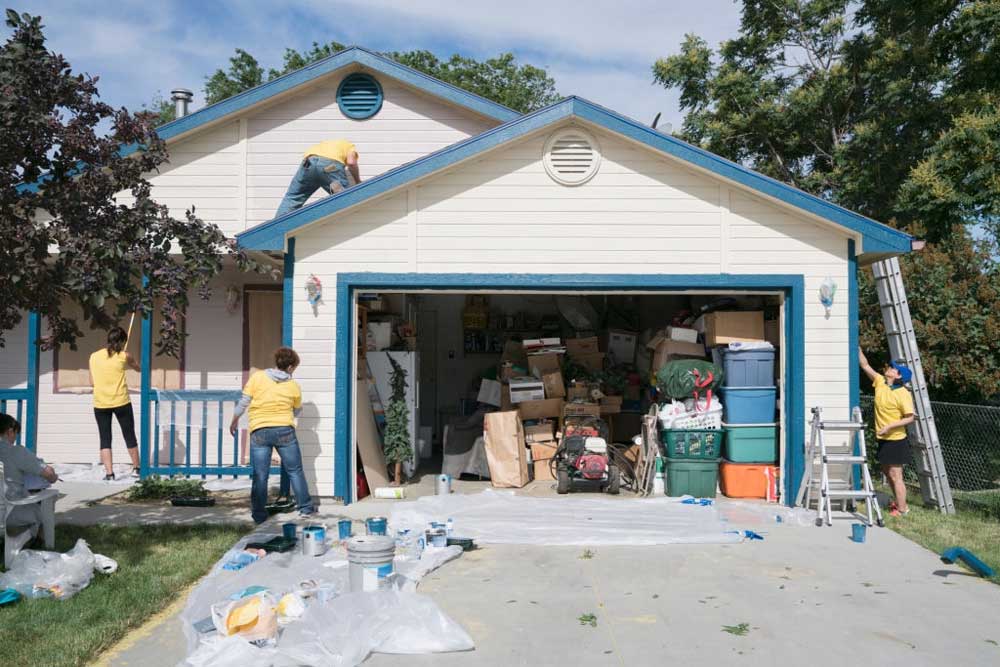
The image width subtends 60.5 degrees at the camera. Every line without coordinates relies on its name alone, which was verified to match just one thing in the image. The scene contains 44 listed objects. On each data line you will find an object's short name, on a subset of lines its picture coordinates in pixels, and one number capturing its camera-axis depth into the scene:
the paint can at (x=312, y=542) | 6.86
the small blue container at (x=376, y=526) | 6.47
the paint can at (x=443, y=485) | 9.82
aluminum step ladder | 8.65
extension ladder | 9.57
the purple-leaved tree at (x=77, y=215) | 5.96
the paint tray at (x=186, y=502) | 9.29
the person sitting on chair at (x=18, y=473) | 6.54
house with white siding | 9.20
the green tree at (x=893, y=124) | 12.29
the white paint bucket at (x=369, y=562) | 5.54
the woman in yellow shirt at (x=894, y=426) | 9.12
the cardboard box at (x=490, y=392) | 12.17
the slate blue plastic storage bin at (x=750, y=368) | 9.74
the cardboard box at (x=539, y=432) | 11.34
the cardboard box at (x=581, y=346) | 12.80
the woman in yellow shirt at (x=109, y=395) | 10.44
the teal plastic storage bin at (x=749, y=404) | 9.75
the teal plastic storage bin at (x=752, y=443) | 9.77
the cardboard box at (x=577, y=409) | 11.31
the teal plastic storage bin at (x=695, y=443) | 9.75
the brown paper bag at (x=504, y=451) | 10.70
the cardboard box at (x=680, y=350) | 10.74
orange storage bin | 9.79
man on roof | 10.37
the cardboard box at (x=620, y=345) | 13.73
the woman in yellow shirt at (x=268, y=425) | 8.27
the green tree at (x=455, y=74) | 34.41
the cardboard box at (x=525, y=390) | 11.43
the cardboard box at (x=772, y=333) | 10.16
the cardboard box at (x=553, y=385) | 11.62
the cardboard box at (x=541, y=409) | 11.46
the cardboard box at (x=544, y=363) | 11.76
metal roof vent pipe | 13.02
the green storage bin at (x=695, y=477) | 9.77
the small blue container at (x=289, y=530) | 7.18
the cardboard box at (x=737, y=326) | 9.99
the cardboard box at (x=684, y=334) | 10.70
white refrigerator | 10.95
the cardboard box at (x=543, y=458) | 11.27
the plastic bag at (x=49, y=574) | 5.81
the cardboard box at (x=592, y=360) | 12.81
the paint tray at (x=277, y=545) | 7.00
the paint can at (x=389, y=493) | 9.77
